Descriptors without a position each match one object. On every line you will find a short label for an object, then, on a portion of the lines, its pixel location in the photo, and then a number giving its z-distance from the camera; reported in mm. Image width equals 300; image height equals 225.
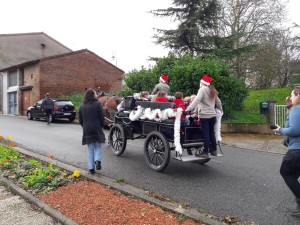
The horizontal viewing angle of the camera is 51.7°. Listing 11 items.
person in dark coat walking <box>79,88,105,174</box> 6605
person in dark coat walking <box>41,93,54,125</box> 20422
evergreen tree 19203
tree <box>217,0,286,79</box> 26875
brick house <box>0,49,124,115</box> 29578
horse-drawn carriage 6598
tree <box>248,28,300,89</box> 25375
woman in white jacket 6688
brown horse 11011
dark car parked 21172
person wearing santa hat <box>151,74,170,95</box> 9438
